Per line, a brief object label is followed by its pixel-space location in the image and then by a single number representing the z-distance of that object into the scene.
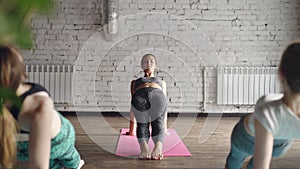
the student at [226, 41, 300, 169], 1.43
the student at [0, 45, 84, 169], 0.99
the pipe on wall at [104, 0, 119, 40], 5.83
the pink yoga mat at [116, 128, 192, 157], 3.61
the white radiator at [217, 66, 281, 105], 5.79
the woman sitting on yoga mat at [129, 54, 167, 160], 3.46
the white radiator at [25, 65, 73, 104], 5.82
